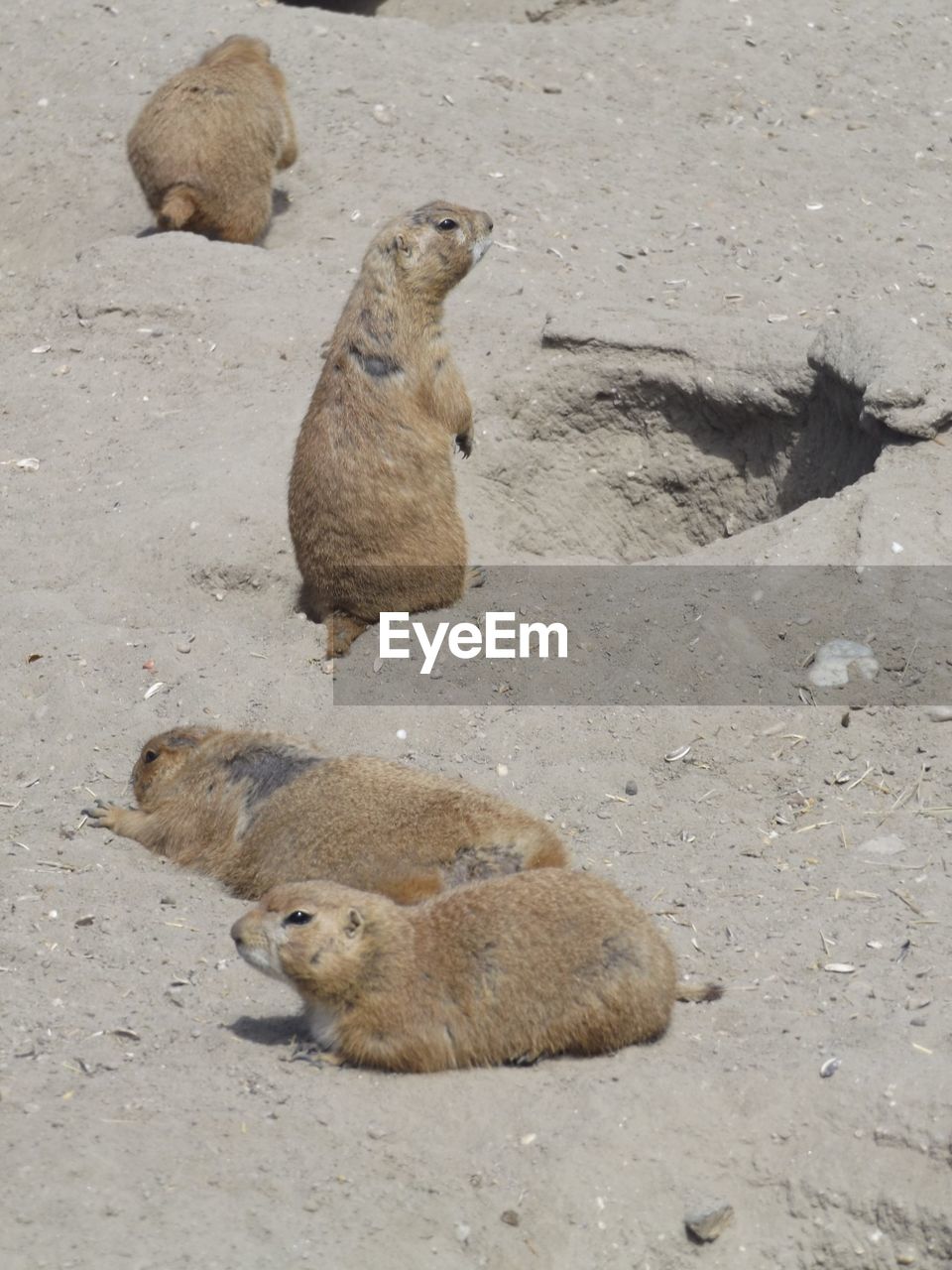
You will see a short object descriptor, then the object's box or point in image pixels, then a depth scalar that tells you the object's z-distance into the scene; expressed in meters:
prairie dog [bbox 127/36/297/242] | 10.94
